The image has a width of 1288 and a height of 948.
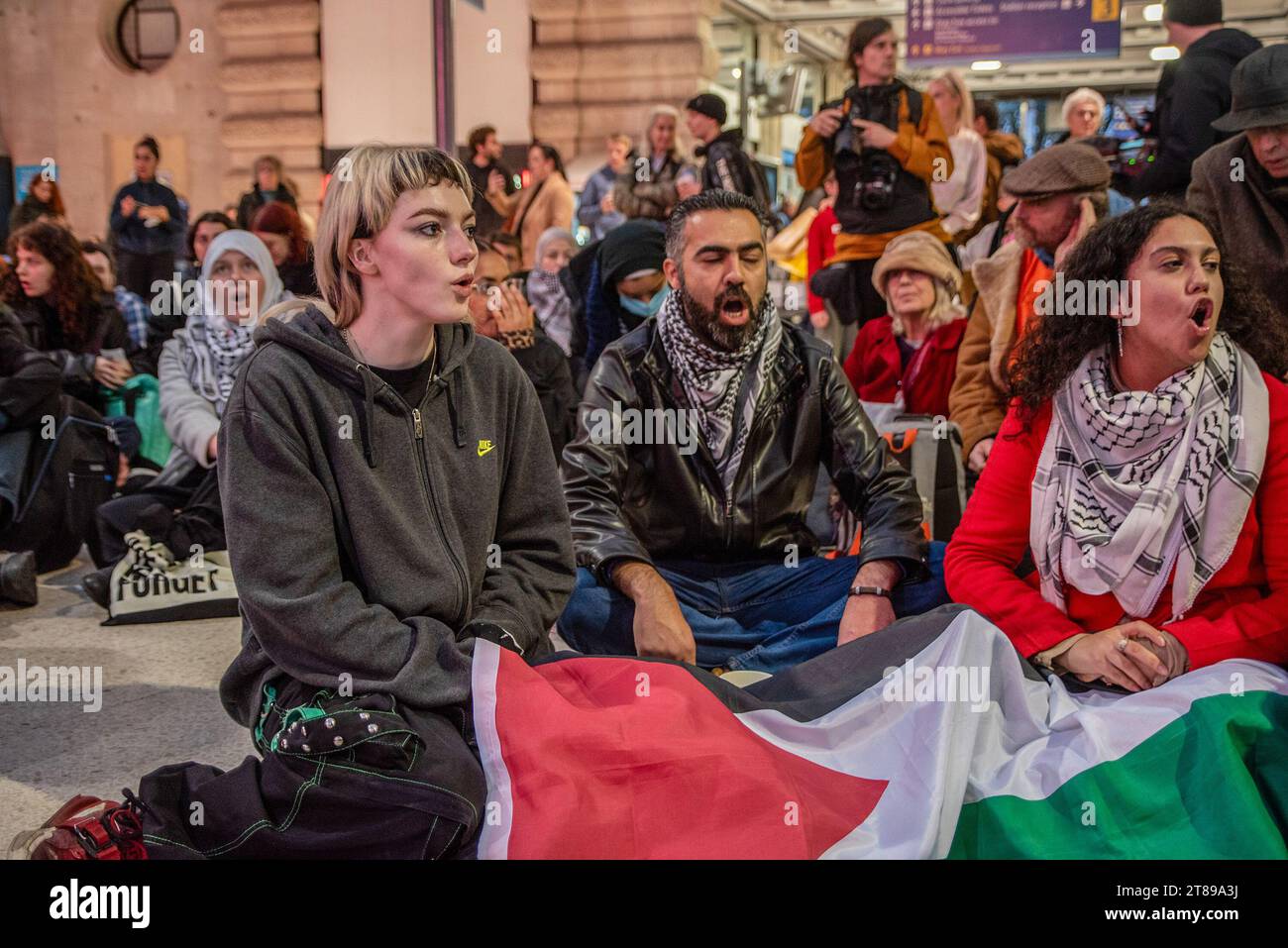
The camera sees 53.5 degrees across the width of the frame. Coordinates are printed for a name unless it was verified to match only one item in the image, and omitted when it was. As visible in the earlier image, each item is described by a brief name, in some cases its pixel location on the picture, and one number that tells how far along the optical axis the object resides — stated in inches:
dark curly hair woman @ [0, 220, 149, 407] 238.2
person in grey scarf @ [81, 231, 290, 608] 202.1
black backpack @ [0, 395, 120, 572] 213.9
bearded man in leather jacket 130.9
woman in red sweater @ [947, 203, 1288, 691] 102.7
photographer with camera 225.1
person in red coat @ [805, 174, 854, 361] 253.1
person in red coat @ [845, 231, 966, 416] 191.2
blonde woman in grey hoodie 88.7
